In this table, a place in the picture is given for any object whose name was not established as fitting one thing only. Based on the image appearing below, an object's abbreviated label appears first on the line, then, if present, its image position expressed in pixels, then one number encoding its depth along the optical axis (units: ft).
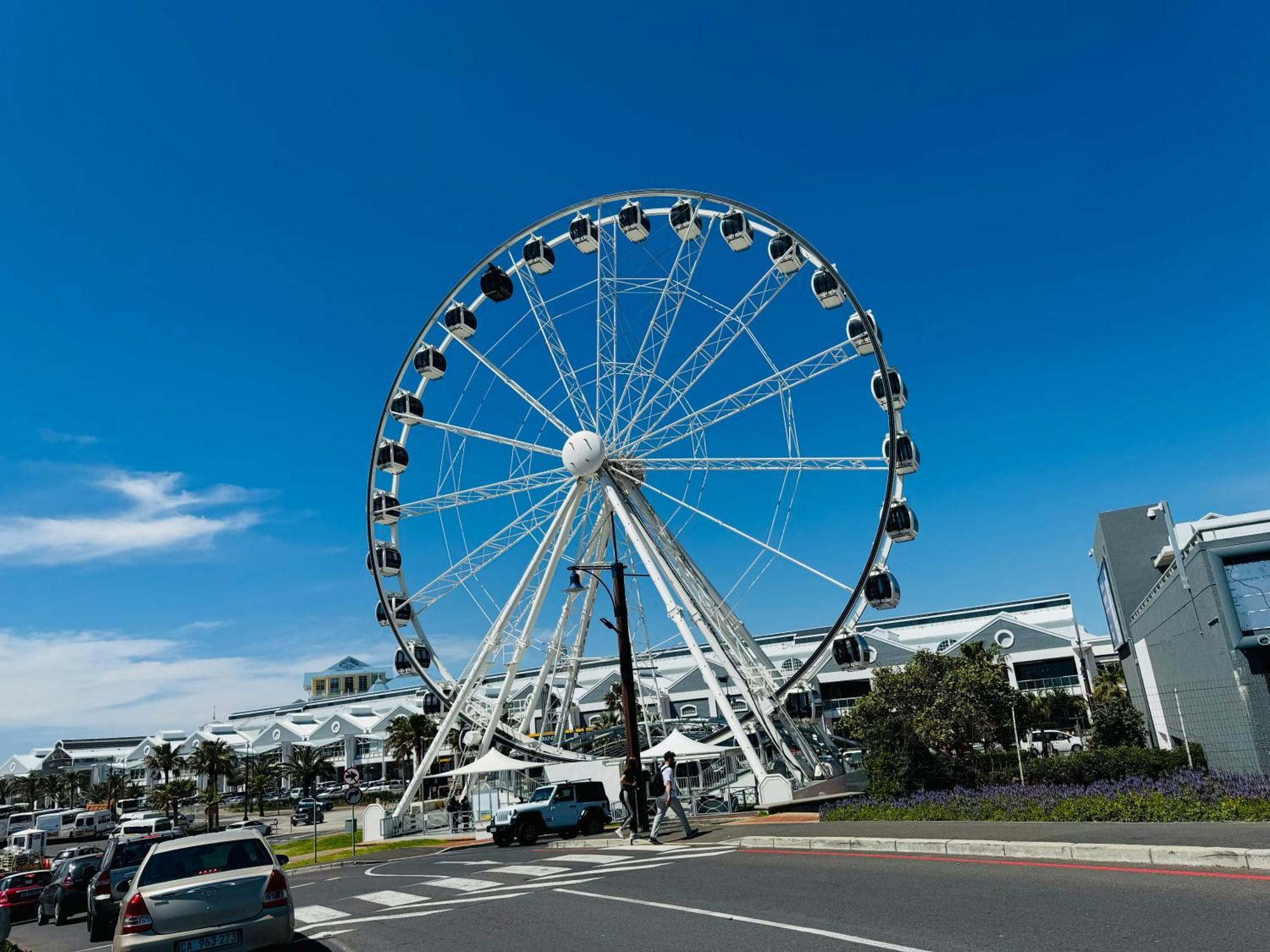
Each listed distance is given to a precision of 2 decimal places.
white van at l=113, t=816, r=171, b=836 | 177.47
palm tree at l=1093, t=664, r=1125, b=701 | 180.34
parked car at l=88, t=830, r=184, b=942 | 52.01
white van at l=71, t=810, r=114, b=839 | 220.64
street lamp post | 67.00
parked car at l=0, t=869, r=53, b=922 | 78.69
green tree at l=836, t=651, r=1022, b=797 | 71.41
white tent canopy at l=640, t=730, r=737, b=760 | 103.76
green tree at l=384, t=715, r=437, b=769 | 232.32
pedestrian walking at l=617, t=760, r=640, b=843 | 66.69
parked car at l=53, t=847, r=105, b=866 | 78.64
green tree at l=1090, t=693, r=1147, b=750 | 140.56
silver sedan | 27.35
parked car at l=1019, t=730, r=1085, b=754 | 191.93
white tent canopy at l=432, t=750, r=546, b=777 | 112.47
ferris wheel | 93.86
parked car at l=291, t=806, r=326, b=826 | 179.83
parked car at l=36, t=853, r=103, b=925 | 71.56
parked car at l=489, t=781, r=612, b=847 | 81.92
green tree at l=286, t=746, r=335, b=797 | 313.53
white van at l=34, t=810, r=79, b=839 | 218.38
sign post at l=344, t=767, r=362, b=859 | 86.69
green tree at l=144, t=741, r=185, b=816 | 282.36
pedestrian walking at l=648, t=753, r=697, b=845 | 61.46
